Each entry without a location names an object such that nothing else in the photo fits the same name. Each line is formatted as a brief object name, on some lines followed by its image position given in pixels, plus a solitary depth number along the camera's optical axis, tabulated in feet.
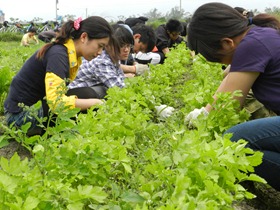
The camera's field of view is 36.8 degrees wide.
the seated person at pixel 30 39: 50.80
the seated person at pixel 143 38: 18.98
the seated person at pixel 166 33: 26.12
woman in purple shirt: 7.18
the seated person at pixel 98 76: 12.46
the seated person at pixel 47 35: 32.32
